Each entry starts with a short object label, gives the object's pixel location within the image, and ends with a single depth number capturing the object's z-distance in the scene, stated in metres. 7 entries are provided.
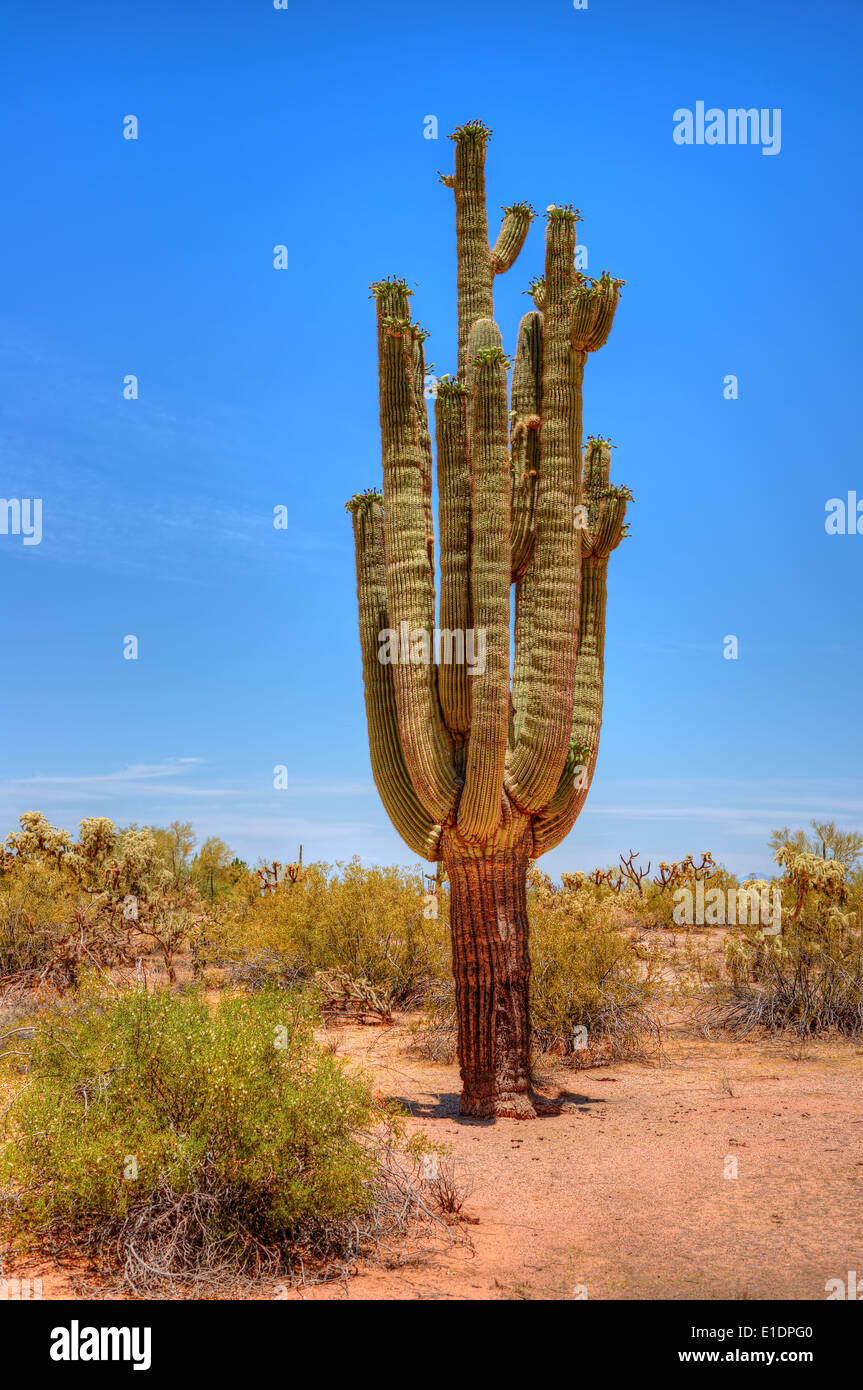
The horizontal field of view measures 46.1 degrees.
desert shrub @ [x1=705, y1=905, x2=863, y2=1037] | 12.21
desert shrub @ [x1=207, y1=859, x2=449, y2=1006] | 14.11
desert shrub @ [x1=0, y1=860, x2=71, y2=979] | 14.91
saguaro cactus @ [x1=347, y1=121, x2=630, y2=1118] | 8.45
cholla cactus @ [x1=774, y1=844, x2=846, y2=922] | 13.80
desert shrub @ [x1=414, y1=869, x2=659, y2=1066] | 11.24
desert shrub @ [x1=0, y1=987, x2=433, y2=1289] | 4.86
